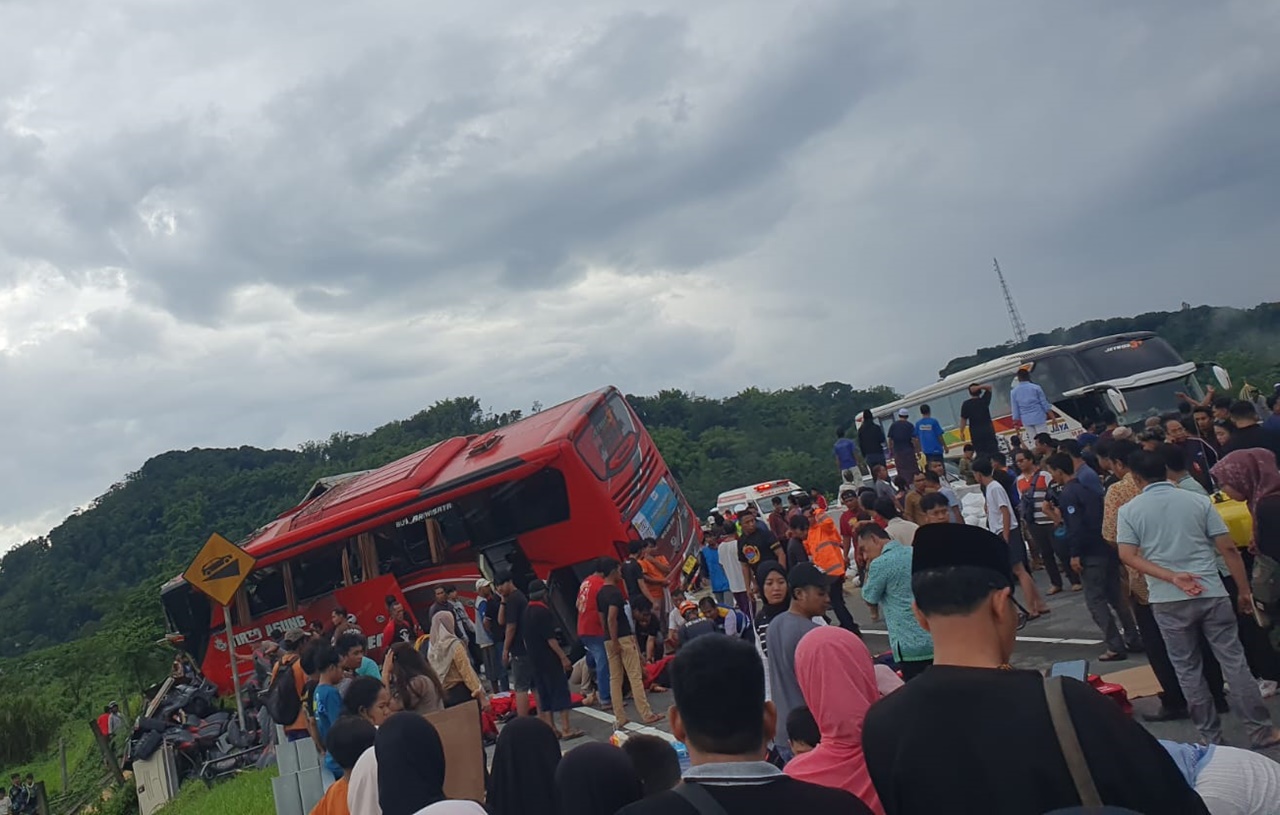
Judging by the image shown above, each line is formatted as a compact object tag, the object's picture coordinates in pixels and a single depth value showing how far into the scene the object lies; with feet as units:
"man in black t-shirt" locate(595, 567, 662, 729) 29.94
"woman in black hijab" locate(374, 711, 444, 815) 13.61
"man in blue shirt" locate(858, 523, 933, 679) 16.96
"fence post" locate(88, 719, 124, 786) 48.39
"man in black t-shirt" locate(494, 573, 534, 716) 30.27
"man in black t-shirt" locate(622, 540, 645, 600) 36.41
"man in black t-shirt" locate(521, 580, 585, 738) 29.58
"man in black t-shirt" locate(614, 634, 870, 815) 7.33
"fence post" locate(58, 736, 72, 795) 61.52
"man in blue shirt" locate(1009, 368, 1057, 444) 47.73
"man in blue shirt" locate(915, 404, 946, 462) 53.26
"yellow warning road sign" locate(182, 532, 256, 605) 33.32
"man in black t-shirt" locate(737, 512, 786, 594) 37.24
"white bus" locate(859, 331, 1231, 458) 60.90
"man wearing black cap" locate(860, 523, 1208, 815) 6.40
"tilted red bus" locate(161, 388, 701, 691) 44.60
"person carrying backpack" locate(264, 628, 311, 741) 28.27
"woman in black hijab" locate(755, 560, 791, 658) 20.44
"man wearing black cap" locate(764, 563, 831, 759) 15.83
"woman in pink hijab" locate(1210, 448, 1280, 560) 16.88
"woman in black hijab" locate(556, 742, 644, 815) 10.98
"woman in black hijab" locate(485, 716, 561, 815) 13.09
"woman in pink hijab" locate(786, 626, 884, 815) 12.03
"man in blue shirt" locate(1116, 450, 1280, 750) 16.48
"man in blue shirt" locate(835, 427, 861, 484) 62.80
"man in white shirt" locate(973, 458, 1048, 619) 30.04
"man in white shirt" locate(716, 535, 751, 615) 40.16
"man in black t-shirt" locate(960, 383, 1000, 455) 47.11
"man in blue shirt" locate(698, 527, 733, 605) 41.42
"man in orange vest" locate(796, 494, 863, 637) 31.32
